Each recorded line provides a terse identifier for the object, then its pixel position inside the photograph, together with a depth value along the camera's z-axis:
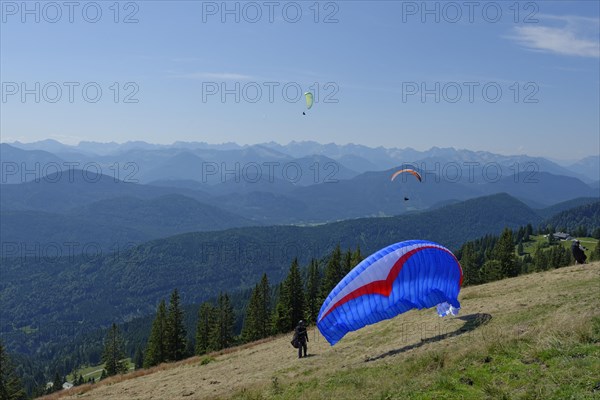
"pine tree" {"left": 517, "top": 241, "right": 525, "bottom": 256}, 149.48
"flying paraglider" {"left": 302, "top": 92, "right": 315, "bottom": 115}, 45.63
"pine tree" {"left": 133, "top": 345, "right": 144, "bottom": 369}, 108.97
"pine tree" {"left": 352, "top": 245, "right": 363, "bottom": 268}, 72.87
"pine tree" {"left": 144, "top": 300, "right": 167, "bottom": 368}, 63.09
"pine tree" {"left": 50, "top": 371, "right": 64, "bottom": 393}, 91.70
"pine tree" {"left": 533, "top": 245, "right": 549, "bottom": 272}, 92.53
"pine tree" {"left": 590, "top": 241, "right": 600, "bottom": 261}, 92.16
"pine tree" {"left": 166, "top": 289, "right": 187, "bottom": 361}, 63.69
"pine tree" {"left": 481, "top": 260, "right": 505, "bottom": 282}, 76.56
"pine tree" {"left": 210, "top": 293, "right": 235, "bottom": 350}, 70.06
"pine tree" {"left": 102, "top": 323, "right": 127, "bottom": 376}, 79.62
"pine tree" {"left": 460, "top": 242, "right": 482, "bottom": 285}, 93.81
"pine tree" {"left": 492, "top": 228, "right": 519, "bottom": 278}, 74.56
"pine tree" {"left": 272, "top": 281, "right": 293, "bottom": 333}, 67.38
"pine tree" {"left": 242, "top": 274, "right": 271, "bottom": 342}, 71.50
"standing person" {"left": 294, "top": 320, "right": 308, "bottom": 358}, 24.26
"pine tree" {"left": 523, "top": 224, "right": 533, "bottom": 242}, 176.46
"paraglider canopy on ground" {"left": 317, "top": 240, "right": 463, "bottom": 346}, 20.31
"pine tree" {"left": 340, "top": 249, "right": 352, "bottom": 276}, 75.38
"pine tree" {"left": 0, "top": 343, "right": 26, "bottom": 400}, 55.21
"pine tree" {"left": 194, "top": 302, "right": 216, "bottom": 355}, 73.06
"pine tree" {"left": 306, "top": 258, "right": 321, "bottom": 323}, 70.06
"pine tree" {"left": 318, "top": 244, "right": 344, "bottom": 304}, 70.48
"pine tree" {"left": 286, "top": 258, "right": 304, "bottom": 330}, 67.50
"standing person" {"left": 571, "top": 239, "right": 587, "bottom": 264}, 32.69
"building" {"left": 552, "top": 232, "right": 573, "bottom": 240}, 166.00
